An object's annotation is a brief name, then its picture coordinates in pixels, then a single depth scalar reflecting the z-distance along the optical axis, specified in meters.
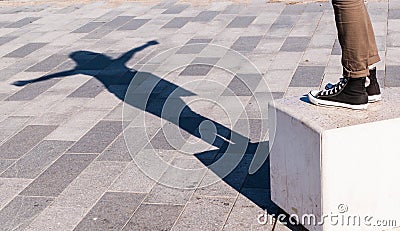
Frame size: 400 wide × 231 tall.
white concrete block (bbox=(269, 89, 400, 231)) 3.85
